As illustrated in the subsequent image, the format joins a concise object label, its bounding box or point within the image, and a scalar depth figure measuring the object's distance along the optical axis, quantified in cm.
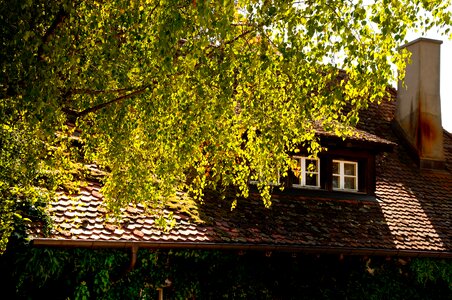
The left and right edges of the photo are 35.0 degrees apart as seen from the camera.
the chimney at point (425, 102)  1741
